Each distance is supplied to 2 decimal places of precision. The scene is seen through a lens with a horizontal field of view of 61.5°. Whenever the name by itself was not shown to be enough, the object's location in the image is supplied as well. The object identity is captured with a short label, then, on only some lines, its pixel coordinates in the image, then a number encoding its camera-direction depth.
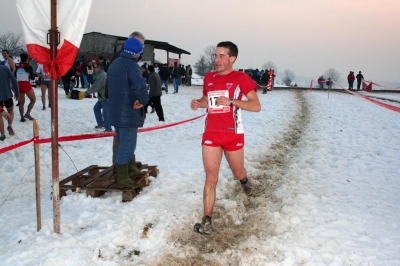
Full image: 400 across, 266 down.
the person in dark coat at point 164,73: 19.80
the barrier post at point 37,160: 3.65
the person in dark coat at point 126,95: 4.52
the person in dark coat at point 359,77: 30.83
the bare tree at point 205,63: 107.55
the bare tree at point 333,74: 170.12
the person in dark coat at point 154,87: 11.11
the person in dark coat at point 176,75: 22.49
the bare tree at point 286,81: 142.75
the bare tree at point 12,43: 77.32
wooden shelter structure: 34.44
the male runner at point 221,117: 3.97
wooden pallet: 4.84
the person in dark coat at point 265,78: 25.50
